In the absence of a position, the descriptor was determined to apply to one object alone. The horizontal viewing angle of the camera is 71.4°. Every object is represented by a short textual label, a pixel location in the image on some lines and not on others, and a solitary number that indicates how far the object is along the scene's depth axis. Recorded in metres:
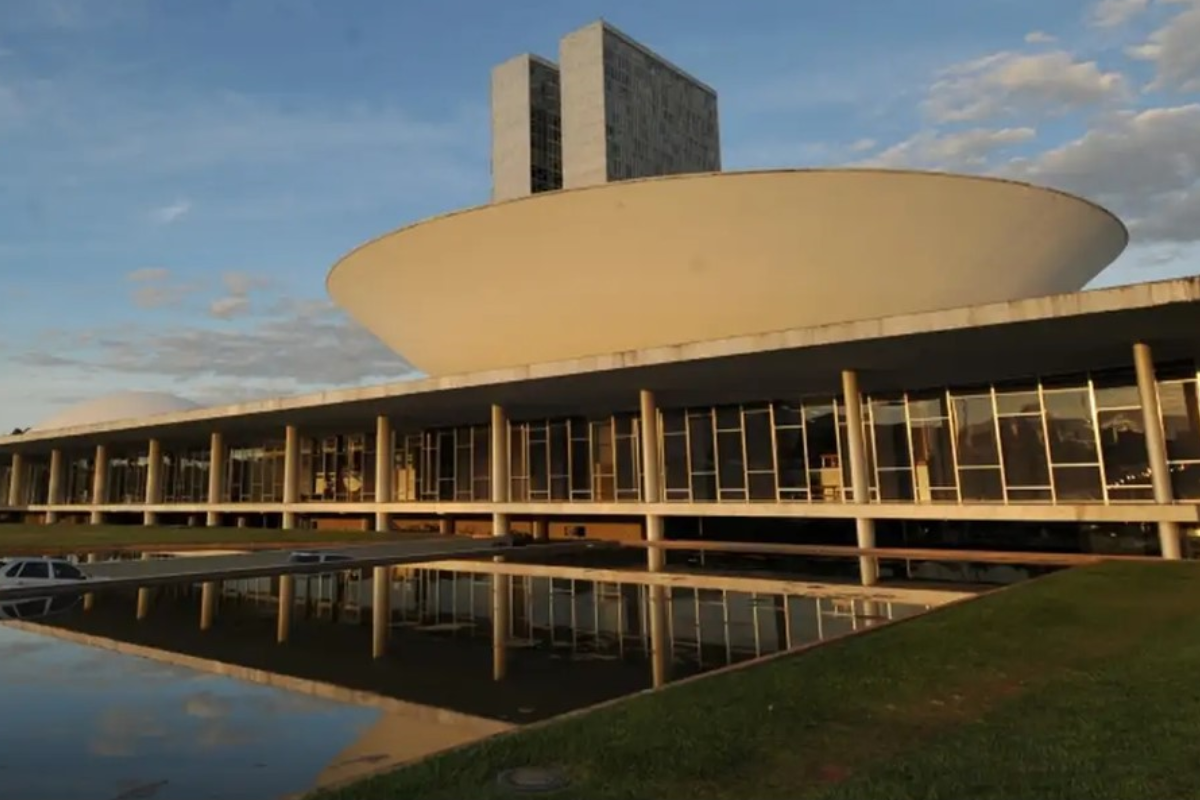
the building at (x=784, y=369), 20.41
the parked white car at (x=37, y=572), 15.68
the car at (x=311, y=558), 20.00
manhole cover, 4.73
